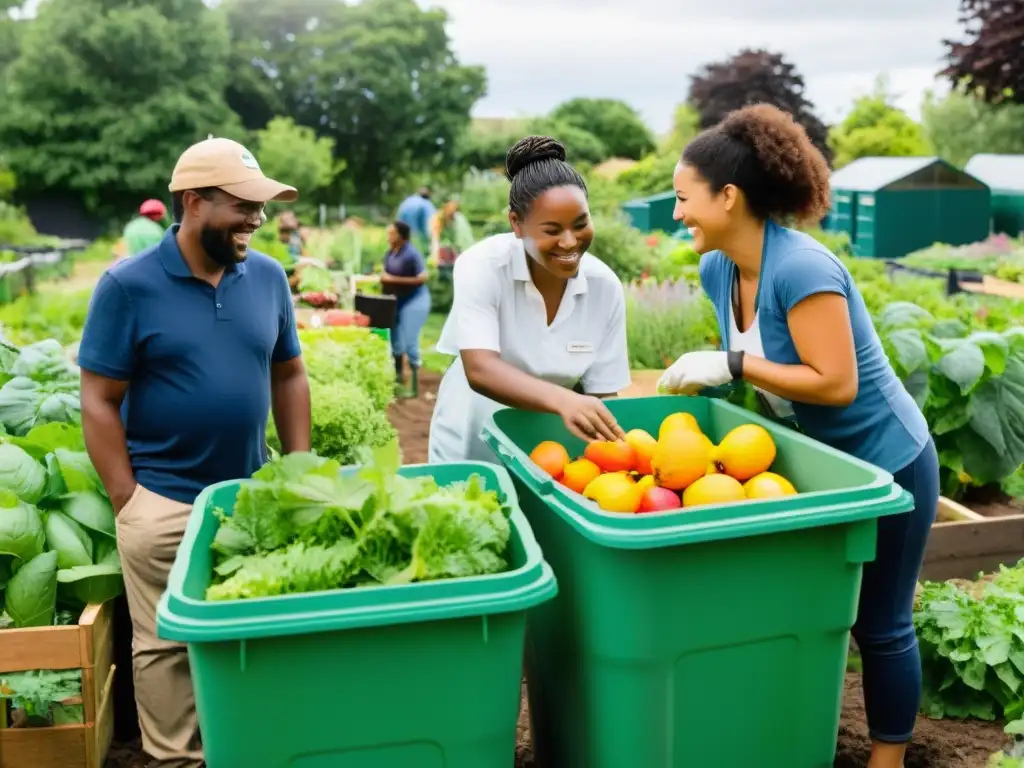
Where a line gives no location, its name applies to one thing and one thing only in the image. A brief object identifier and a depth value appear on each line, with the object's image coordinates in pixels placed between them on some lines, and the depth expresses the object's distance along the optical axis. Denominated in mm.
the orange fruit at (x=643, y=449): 2637
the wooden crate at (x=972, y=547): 4383
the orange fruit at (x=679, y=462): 2479
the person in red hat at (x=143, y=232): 9180
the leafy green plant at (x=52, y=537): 2994
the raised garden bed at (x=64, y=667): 2883
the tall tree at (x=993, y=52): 22938
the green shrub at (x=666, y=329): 7391
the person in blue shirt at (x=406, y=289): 9703
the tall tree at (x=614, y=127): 40281
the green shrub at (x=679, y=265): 9206
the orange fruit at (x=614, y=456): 2609
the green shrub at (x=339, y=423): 4941
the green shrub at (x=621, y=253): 11781
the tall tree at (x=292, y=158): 29906
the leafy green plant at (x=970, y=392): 4777
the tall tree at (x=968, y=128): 33312
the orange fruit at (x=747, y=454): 2586
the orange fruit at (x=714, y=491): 2385
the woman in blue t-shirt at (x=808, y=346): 2459
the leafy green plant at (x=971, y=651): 3357
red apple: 2398
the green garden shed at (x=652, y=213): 19219
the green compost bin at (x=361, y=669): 1877
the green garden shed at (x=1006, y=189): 21061
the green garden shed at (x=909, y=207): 19078
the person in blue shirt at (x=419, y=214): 12766
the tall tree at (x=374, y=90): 41562
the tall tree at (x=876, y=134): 33719
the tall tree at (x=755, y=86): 29906
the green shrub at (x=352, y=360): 5555
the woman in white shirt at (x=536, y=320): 2693
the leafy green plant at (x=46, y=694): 2848
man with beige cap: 2766
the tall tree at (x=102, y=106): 34250
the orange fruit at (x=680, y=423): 2692
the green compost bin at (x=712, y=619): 2154
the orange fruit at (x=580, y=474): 2588
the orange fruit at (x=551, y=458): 2650
